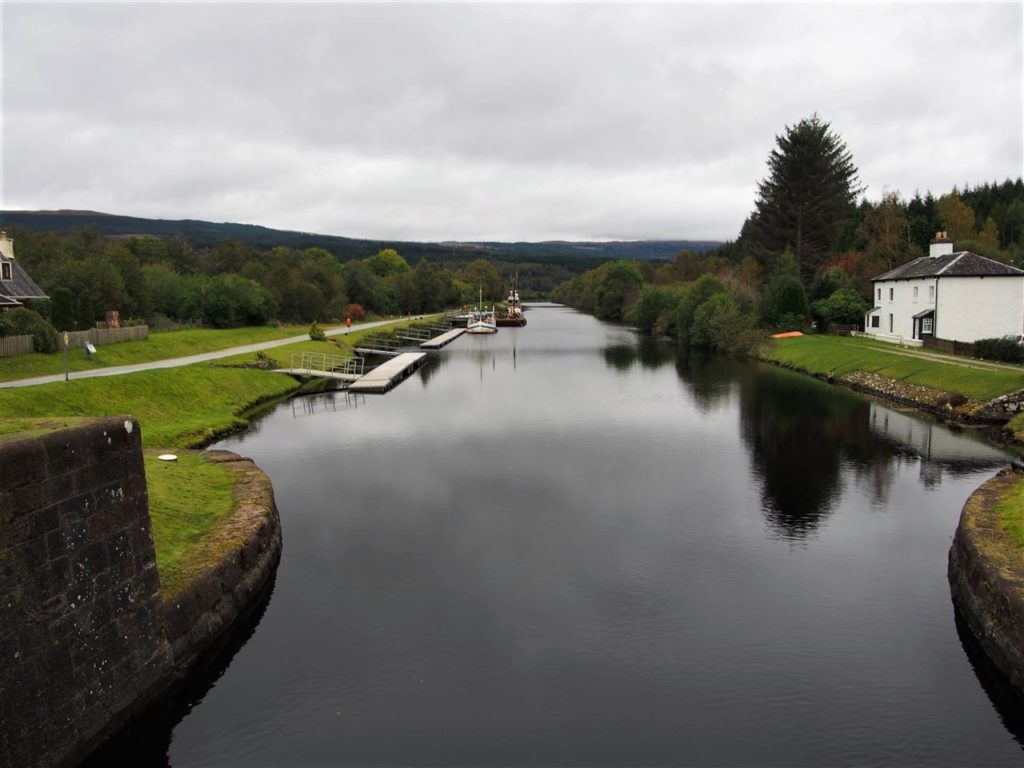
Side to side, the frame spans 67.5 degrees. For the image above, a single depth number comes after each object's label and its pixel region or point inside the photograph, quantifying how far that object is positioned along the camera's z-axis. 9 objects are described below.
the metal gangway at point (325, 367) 38.06
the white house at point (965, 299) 39.06
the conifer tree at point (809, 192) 68.62
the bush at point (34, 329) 29.05
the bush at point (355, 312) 74.81
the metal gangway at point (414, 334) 70.34
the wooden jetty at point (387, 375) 36.69
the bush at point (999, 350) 33.06
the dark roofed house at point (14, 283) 36.12
